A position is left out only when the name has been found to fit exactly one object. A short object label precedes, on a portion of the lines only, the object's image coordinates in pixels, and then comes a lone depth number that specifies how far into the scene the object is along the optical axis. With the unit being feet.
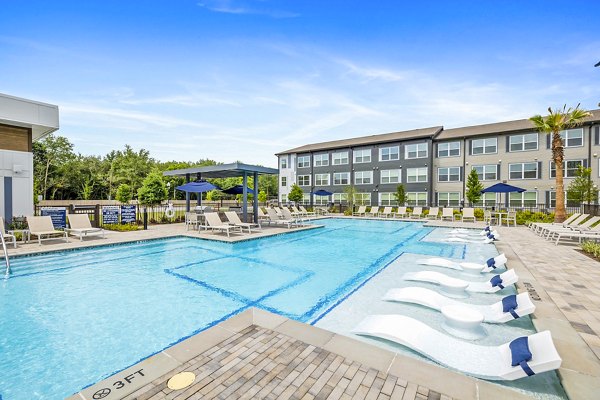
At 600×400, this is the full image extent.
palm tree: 52.21
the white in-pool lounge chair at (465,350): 8.39
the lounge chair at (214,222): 40.07
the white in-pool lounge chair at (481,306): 12.40
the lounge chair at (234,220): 41.35
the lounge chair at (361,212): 82.23
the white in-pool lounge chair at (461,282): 16.74
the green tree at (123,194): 116.16
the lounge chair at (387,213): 75.98
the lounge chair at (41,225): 32.81
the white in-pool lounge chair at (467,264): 21.30
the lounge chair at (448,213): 65.65
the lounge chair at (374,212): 78.15
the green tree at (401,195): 89.10
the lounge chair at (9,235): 28.16
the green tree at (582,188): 59.89
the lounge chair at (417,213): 73.60
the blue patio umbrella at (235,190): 57.18
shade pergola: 45.21
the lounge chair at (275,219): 50.35
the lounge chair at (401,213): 75.34
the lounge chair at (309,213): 74.31
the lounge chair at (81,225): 35.15
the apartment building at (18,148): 38.27
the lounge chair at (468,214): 60.81
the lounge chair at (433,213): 69.49
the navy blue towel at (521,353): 8.29
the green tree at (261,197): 132.68
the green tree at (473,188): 72.02
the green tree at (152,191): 64.69
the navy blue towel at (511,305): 12.35
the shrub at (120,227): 44.39
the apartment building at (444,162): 75.82
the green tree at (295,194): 106.83
